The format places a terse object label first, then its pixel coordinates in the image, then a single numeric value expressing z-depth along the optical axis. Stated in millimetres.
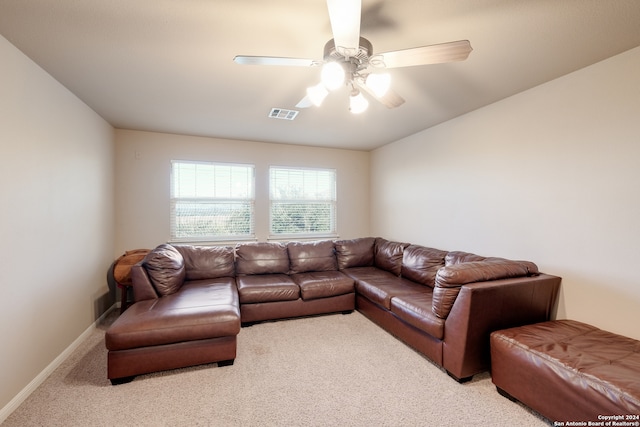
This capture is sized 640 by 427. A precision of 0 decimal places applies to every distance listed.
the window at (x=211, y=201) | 4258
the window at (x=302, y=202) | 4801
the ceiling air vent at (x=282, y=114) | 3178
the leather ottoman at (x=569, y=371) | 1415
